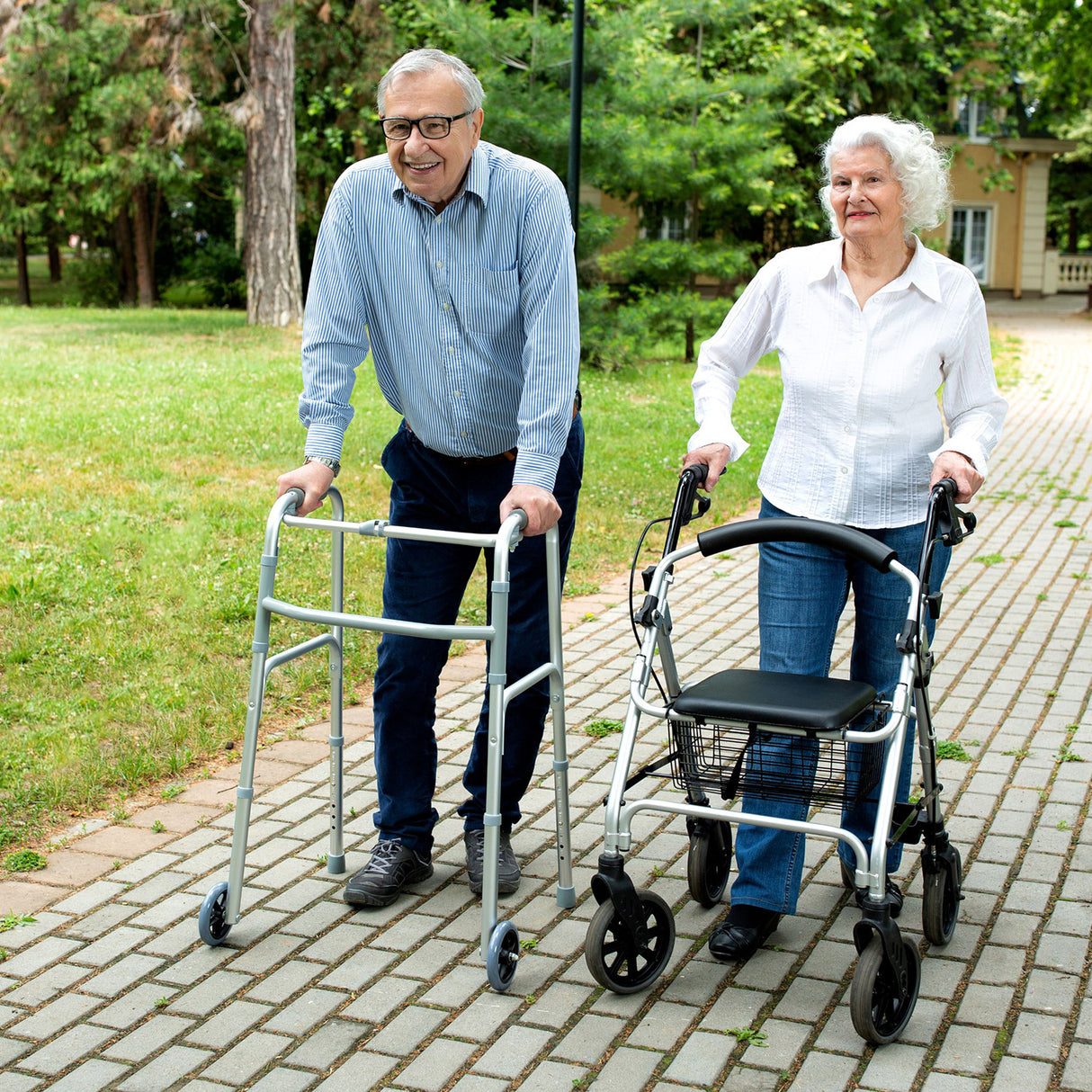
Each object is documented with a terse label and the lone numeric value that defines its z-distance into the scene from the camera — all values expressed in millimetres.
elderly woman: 3410
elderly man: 3502
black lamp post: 10477
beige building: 40344
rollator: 3072
